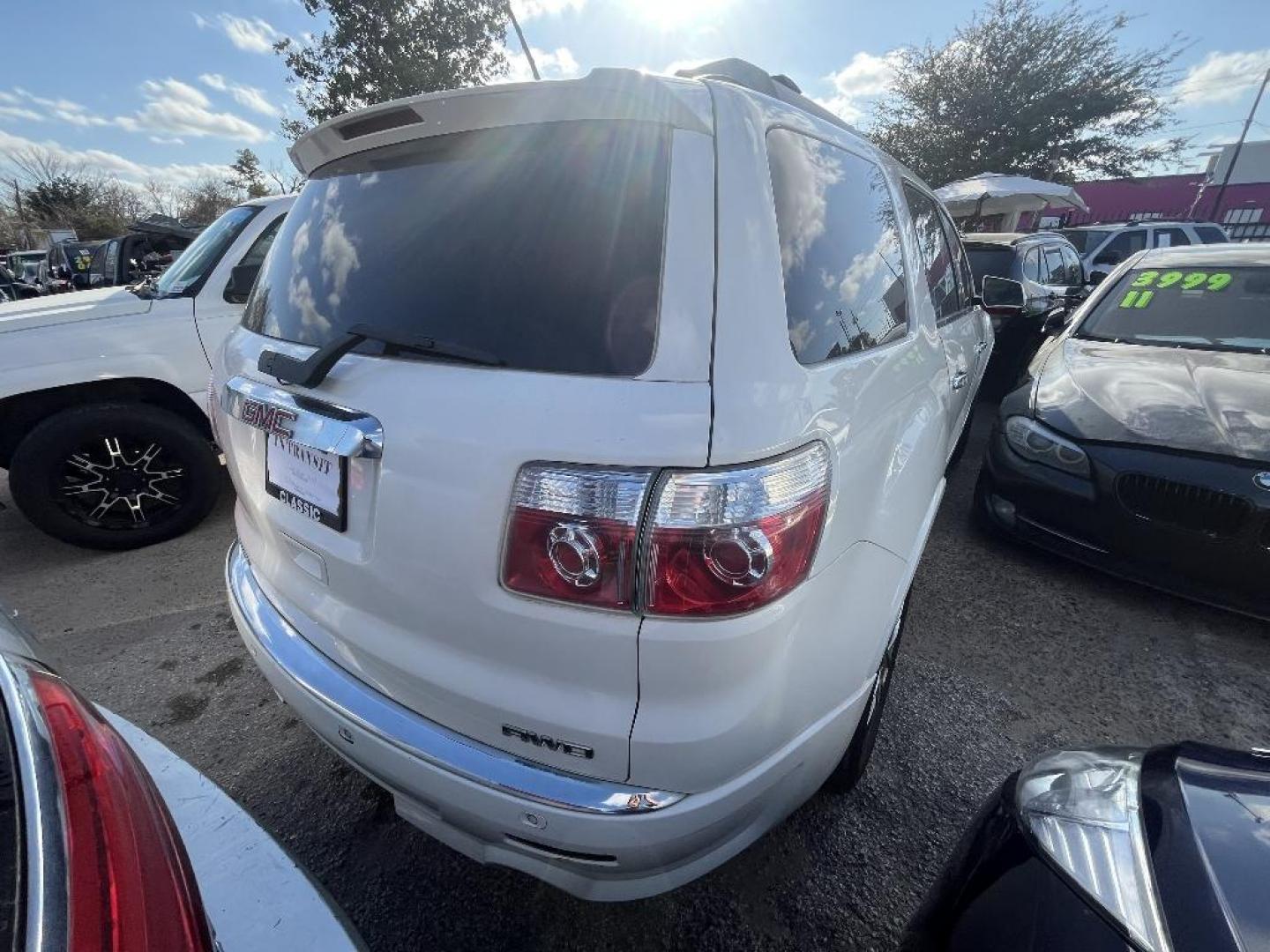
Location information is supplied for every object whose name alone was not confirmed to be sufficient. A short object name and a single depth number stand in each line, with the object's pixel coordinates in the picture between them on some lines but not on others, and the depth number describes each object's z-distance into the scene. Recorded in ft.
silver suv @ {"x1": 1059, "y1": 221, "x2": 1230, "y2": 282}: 35.14
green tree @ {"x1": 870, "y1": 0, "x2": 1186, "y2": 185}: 53.21
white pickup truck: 10.17
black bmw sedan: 8.25
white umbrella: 36.86
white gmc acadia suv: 3.38
